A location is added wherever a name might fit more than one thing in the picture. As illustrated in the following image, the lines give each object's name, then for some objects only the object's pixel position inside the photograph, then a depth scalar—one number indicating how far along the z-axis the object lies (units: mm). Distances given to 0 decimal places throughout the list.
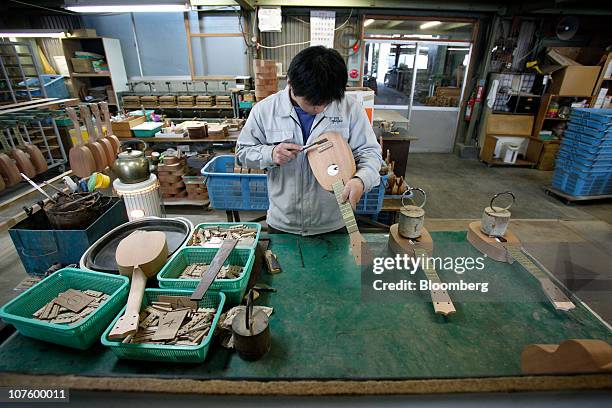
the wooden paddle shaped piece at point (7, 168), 3455
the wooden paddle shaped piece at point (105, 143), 3600
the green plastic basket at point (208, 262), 1208
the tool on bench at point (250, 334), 1004
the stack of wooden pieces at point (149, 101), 6191
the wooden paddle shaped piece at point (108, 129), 3580
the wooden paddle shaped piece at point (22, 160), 3631
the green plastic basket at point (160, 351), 977
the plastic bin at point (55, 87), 5949
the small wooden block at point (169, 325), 1026
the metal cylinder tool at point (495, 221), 1424
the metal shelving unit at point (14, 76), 4207
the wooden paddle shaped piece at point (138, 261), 1060
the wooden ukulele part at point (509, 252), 1347
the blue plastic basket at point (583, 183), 4359
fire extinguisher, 6570
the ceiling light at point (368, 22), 6123
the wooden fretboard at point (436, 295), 1238
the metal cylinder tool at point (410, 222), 1444
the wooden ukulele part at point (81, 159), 3352
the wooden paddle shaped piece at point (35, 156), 3805
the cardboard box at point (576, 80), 5617
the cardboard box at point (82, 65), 6098
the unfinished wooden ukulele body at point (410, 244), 1484
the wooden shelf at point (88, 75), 6180
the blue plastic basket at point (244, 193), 2756
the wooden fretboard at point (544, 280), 1278
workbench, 1025
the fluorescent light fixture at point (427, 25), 6361
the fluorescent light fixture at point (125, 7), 3373
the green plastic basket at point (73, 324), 1037
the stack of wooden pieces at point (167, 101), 6164
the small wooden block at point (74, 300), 1157
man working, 1385
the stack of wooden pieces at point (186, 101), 6119
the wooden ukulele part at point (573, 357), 554
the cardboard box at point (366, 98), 3293
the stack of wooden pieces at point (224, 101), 6081
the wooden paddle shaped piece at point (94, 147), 3359
